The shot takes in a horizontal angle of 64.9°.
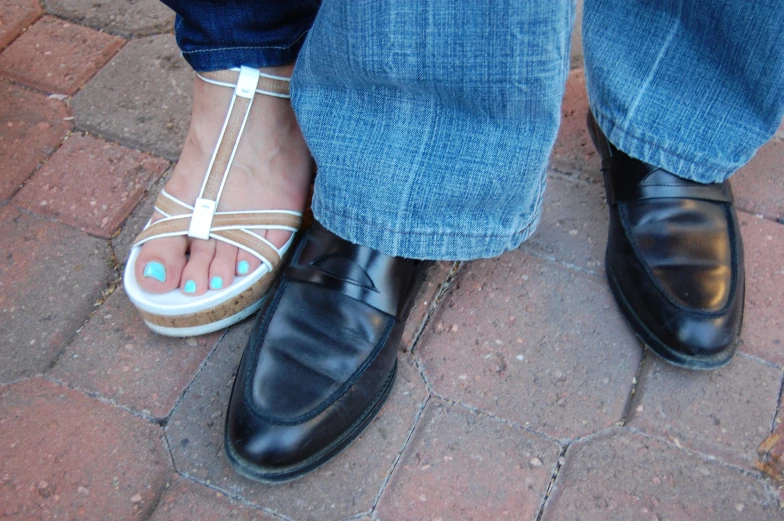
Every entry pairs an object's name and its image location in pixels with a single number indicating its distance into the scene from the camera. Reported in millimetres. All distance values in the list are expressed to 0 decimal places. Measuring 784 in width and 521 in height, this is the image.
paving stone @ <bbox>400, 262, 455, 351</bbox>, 1115
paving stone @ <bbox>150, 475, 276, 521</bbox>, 918
